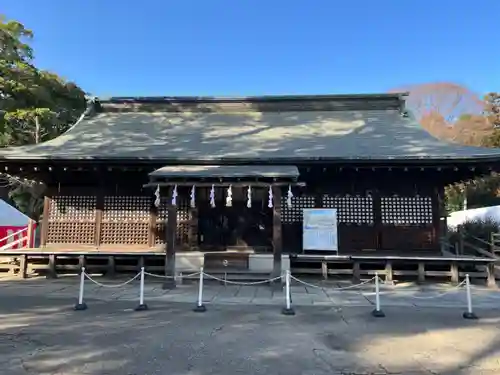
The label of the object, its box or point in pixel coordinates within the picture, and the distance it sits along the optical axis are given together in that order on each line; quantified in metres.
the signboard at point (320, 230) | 11.36
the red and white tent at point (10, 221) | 17.95
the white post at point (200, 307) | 7.78
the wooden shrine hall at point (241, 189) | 11.09
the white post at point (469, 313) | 7.32
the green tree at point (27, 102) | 19.09
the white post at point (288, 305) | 7.54
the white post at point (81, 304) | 7.84
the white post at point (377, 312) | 7.45
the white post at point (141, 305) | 7.85
